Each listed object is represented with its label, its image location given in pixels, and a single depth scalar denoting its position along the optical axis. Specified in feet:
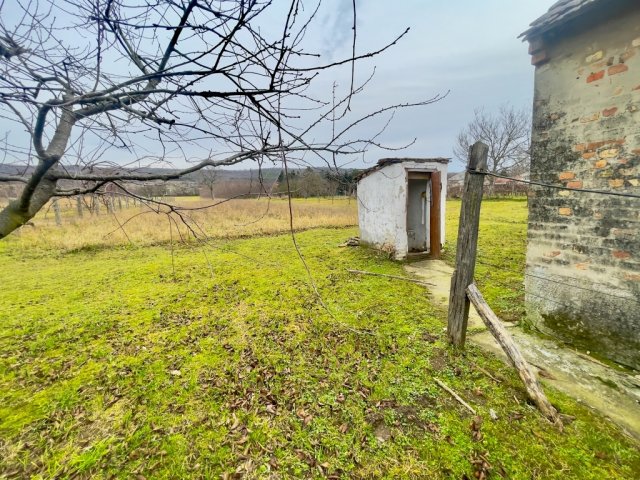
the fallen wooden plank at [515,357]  7.68
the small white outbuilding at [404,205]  23.29
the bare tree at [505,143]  82.43
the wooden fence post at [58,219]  46.47
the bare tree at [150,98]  3.81
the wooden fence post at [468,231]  9.57
